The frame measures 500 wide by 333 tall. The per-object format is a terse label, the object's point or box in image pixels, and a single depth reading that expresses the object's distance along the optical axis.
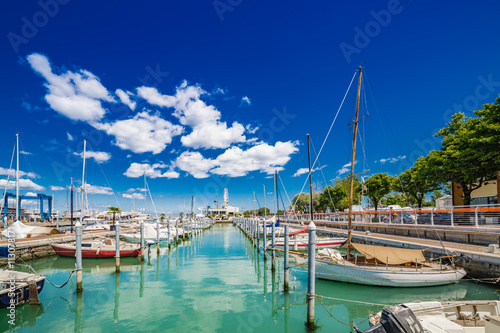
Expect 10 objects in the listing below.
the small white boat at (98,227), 51.02
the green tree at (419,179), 37.41
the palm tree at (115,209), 53.50
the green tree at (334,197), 74.80
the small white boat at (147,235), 36.25
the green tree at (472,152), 25.98
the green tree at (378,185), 62.03
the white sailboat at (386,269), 14.40
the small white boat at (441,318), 6.31
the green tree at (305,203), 83.24
